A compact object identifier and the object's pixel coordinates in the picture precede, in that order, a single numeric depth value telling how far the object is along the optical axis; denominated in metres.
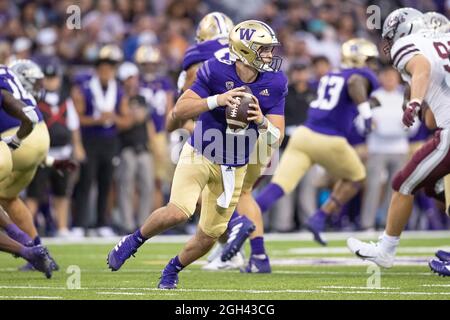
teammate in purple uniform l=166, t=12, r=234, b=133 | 16.86
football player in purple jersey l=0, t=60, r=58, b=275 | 14.99
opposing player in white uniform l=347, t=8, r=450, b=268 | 14.84
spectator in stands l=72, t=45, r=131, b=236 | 25.45
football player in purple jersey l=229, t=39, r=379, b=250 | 19.94
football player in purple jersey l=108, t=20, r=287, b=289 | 13.24
